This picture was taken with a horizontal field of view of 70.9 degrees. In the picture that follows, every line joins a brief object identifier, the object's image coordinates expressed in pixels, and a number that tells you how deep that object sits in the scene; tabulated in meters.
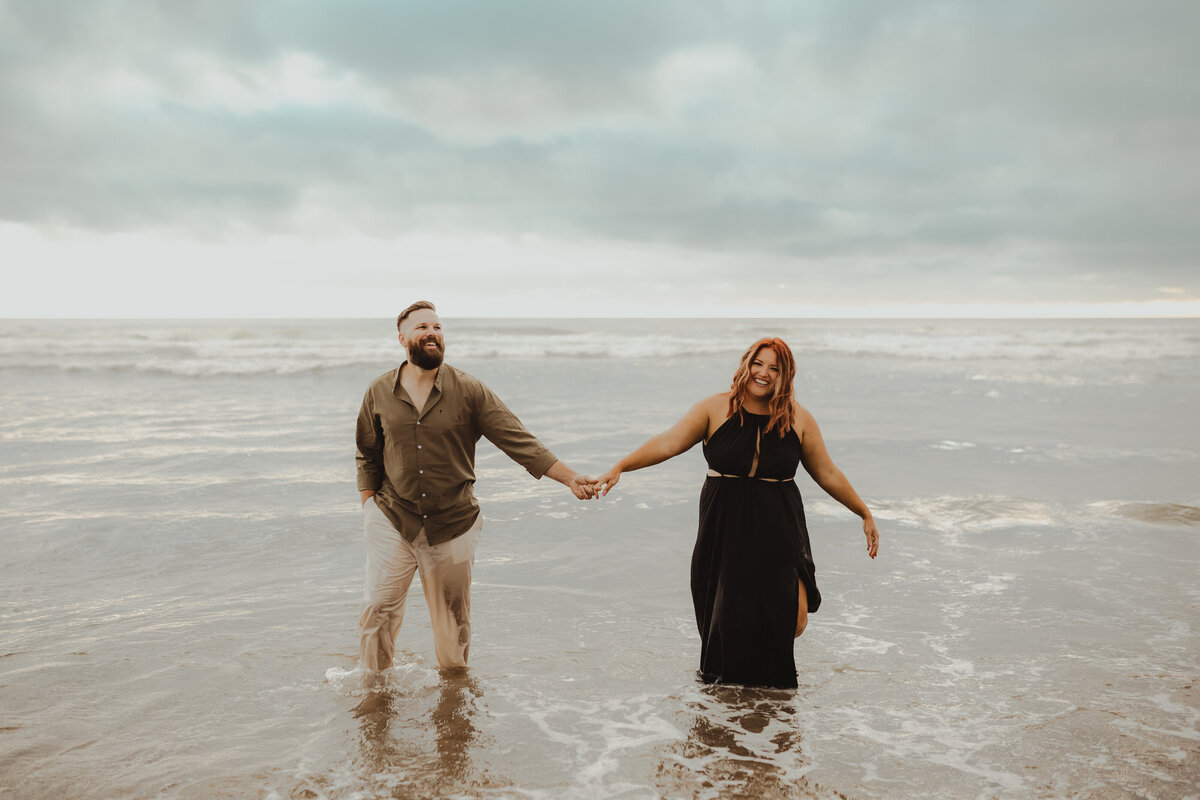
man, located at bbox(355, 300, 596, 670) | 4.73
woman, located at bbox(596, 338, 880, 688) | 4.78
